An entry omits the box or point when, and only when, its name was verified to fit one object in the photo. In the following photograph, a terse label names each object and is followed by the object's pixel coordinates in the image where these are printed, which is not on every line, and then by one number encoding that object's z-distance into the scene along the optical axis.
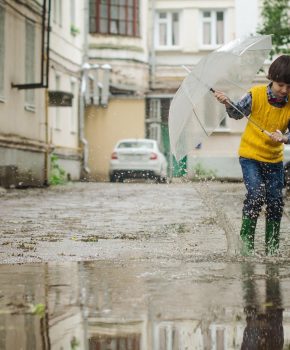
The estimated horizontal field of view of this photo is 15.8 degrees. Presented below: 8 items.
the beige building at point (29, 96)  24.28
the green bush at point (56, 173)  29.52
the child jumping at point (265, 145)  8.08
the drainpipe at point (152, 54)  45.00
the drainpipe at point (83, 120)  39.78
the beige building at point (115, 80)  43.25
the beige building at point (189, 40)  45.06
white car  35.38
